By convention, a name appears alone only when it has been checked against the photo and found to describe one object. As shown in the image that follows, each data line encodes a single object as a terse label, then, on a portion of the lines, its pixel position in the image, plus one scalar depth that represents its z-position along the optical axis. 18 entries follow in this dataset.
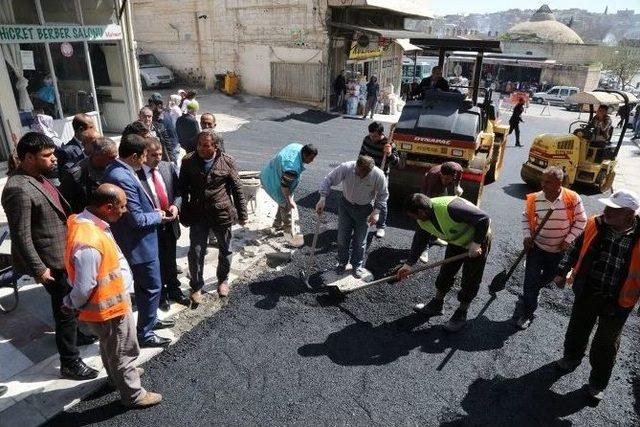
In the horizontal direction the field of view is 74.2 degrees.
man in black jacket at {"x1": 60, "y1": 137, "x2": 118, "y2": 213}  3.77
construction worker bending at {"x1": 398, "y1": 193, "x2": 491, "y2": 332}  3.90
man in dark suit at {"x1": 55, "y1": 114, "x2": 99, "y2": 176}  4.34
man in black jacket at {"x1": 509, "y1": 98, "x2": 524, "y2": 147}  13.04
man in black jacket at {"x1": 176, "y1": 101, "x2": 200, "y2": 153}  6.57
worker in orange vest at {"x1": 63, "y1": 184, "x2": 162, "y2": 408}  2.73
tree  40.18
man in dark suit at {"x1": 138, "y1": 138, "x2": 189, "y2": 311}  3.88
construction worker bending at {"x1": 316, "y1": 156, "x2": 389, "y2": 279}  4.85
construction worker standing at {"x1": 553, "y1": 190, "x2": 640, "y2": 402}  3.25
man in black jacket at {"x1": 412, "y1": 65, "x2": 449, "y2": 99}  8.98
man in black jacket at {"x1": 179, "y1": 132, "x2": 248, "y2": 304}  4.30
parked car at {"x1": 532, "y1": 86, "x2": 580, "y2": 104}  29.70
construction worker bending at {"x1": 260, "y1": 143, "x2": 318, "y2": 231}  5.39
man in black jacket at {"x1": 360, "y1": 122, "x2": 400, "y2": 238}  6.45
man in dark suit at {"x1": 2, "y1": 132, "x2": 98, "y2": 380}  3.07
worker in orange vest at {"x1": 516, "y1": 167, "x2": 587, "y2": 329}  4.10
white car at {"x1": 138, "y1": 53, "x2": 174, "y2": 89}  17.62
